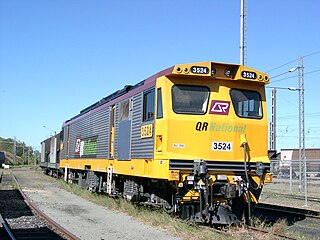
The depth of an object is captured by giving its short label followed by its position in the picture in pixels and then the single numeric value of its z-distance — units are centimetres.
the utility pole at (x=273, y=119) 3266
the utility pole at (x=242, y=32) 1825
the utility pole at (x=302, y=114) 2209
